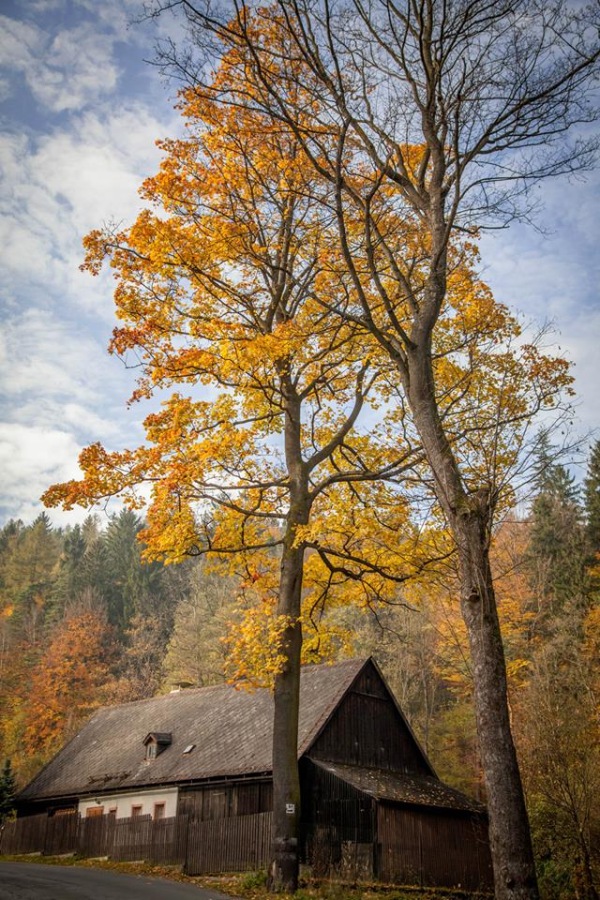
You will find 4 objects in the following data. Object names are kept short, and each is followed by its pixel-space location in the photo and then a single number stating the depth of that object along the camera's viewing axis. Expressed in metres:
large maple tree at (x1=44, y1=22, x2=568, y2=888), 12.76
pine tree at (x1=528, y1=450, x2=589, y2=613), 34.25
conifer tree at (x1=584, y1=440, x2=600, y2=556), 35.56
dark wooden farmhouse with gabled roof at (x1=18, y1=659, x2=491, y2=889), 19.66
